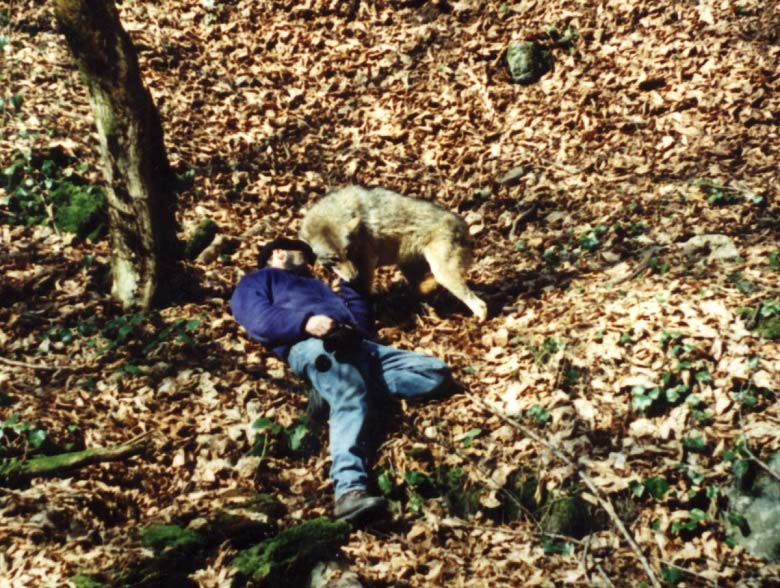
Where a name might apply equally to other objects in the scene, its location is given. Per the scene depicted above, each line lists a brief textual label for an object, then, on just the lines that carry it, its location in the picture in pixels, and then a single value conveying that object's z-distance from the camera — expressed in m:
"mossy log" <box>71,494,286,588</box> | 3.75
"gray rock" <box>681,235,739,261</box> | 6.65
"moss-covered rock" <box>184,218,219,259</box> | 7.28
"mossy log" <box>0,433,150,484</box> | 4.65
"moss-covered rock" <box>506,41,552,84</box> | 9.83
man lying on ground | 4.77
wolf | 6.97
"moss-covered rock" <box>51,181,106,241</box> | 7.09
